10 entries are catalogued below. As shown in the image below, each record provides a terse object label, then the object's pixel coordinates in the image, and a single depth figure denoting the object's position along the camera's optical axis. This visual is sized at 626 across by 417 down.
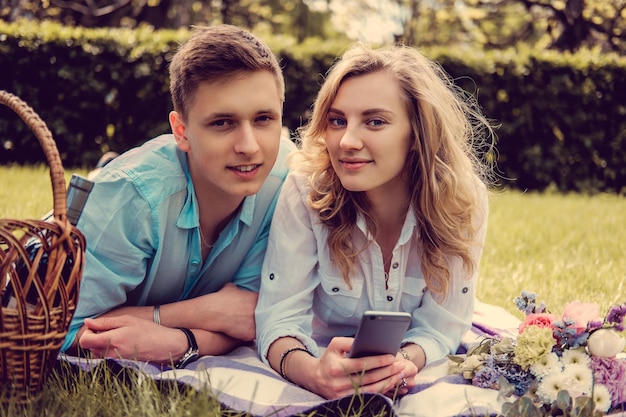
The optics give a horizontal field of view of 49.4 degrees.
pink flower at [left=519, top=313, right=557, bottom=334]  2.57
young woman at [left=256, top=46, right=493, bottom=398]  2.80
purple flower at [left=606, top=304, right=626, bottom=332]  2.39
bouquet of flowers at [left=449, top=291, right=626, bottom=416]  2.31
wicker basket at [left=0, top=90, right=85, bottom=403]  2.02
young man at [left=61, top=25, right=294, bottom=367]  2.72
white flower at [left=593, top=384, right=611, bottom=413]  2.31
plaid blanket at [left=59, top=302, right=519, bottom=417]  2.32
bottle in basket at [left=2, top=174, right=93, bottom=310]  2.30
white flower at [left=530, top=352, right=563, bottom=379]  2.39
